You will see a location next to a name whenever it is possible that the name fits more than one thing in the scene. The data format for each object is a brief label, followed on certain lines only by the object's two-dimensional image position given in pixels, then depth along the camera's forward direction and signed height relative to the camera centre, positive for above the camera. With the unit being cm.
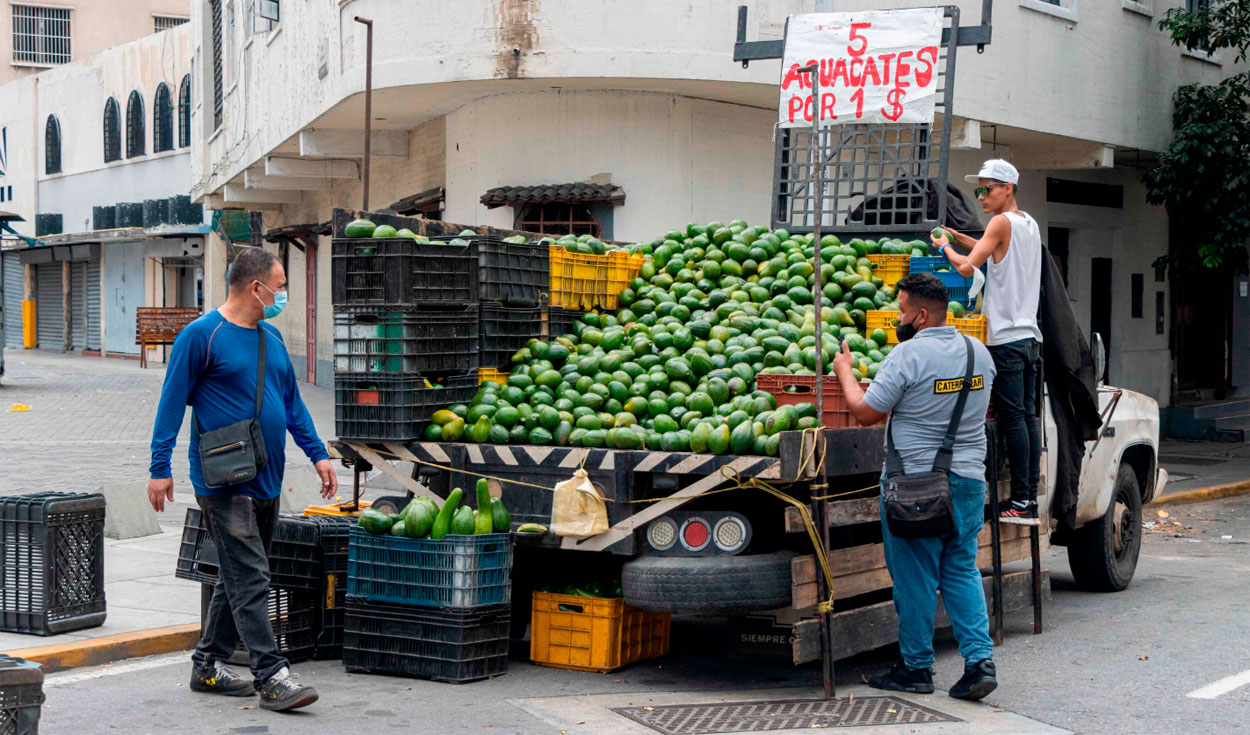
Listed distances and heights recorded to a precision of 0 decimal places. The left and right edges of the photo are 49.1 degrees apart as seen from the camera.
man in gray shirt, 596 -59
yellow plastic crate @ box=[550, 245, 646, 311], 756 +22
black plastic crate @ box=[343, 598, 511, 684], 625 -152
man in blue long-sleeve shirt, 575 -62
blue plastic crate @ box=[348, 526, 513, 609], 621 -118
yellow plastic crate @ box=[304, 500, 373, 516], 758 -111
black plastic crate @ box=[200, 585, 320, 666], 663 -151
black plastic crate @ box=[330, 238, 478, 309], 670 +20
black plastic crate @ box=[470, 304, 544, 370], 716 -9
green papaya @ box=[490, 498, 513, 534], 642 -96
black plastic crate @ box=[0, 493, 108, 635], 684 -128
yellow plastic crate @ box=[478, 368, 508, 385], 714 -32
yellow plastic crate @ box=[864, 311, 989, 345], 722 -3
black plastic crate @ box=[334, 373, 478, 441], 672 -46
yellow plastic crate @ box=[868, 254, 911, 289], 770 +29
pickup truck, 596 -93
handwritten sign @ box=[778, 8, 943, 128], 962 +180
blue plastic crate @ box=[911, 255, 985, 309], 758 +23
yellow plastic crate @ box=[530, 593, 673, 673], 648 -153
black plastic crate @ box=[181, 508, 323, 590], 654 -118
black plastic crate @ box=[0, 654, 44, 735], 378 -108
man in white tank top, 716 -5
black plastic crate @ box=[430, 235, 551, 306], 705 +23
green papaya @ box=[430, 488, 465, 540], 627 -94
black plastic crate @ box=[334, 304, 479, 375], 671 -14
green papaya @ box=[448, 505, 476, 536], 627 -97
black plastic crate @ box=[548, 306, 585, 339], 756 -3
